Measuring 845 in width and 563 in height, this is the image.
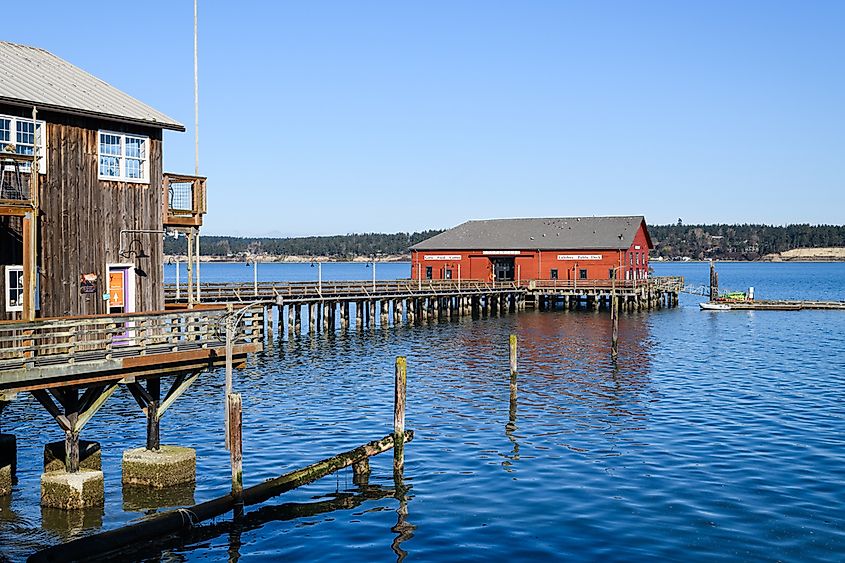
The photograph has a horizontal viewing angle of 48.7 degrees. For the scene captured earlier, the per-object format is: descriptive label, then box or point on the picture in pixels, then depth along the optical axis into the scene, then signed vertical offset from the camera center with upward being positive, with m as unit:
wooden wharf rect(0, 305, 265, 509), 18.98 -2.13
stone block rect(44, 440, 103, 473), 21.62 -4.36
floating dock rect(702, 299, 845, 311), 83.81 -3.58
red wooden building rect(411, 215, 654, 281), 87.81 +1.52
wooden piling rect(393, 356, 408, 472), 23.39 -3.74
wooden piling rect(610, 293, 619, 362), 47.59 -3.87
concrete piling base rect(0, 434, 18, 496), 21.78 -4.56
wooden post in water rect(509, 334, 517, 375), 35.94 -3.20
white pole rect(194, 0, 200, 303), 25.38 +3.61
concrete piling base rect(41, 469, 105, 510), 19.97 -4.77
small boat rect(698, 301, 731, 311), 85.31 -3.76
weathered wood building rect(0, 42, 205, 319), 21.83 +1.89
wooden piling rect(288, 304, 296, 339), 59.18 -3.45
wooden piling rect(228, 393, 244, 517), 19.66 -3.80
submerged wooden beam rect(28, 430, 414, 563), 16.42 -4.92
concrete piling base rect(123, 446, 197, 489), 21.84 -4.70
